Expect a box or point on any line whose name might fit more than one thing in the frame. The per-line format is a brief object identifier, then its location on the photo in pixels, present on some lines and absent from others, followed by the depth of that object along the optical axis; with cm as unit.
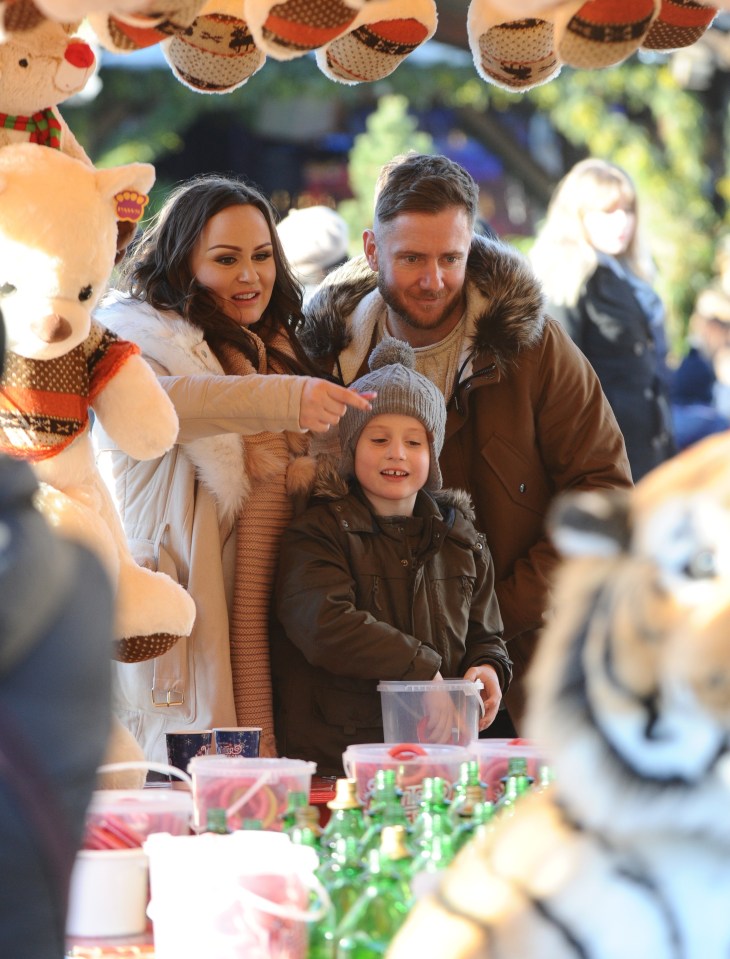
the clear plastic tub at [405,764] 498
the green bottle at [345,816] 477
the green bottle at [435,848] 463
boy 558
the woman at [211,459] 559
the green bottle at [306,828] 472
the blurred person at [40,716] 375
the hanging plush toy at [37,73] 509
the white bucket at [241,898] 461
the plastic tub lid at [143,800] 481
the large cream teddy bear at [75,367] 505
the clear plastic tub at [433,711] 544
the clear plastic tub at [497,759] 503
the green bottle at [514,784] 483
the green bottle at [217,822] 474
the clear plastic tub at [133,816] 476
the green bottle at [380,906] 460
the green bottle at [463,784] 480
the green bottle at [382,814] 474
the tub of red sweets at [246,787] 490
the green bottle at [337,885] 463
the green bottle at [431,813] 472
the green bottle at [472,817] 472
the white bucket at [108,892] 468
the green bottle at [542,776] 477
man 582
